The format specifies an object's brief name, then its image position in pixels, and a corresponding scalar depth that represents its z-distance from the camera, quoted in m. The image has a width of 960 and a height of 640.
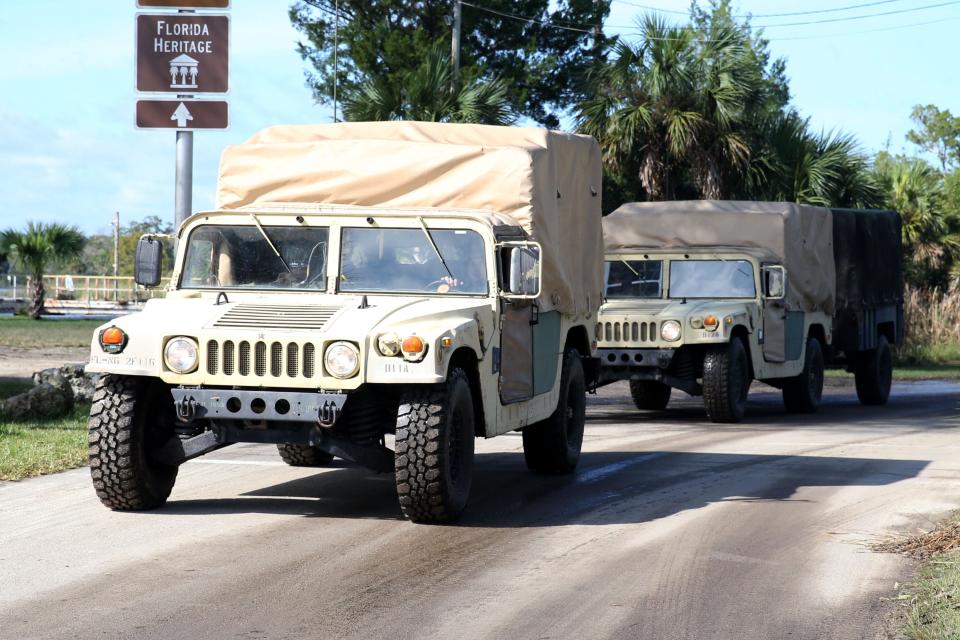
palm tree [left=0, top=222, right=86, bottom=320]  43.62
